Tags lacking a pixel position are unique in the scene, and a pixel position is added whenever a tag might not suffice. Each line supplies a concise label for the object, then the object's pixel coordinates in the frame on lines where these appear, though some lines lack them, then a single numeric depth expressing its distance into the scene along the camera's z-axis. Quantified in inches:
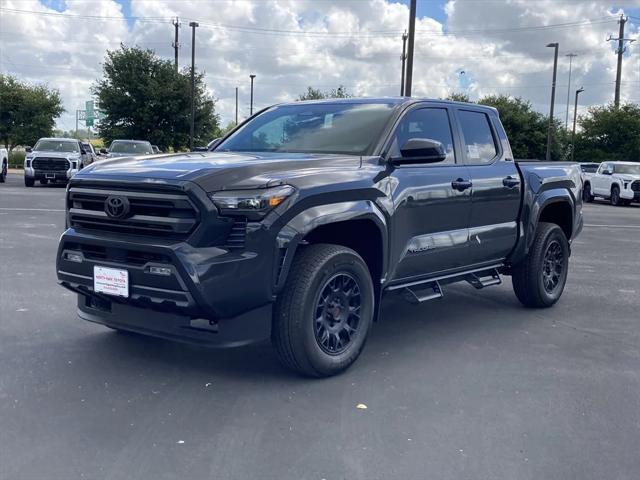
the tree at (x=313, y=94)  1904.4
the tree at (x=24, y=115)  1695.4
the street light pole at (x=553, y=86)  1738.4
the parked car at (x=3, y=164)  1011.2
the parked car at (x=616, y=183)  962.1
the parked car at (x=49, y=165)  928.3
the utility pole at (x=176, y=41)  1878.7
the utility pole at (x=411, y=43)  904.9
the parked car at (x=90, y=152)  1032.4
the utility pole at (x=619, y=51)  1746.3
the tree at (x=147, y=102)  1622.8
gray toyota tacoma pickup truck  162.4
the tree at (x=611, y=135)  1598.2
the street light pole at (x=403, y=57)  1424.5
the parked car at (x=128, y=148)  944.9
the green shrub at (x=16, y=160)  1699.1
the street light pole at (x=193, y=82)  1590.8
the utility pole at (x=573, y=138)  1750.2
